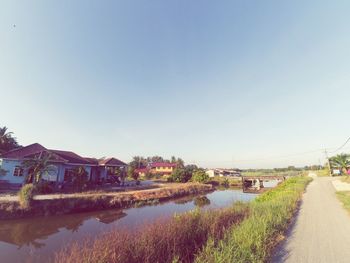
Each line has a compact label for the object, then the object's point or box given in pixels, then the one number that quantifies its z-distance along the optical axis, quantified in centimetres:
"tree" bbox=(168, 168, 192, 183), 3940
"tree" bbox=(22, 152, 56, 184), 1730
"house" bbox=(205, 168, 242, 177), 6350
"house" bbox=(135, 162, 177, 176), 6010
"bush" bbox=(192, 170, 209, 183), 3989
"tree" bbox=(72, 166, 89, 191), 1961
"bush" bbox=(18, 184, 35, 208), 1307
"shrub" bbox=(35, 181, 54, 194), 1723
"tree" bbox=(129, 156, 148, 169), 7620
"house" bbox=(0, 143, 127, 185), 1838
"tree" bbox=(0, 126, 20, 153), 3045
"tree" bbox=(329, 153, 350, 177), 4584
